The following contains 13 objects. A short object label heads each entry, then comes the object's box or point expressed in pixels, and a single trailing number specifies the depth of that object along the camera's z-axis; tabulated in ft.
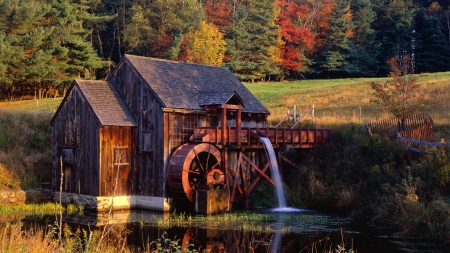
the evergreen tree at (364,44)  209.97
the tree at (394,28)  207.41
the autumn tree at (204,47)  171.83
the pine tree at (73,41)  161.48
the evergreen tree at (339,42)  208.13
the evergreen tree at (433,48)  200.23
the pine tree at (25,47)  143.13
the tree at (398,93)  84.48
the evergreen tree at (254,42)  195.70
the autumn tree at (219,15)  206.90
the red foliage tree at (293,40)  213.05
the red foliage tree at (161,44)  179.83
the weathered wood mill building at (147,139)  73.56
